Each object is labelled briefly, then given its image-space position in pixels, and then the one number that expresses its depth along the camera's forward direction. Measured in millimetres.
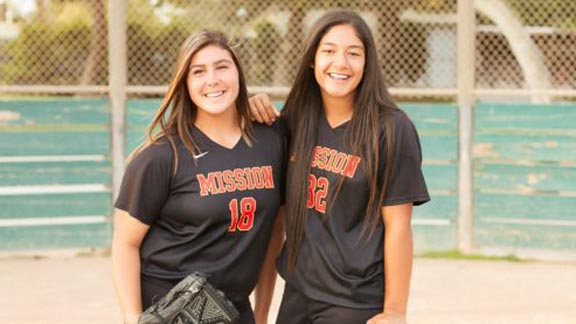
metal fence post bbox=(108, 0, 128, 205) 7727
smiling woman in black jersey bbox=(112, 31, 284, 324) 2912
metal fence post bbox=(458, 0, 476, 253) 7633
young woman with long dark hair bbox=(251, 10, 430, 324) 2879
